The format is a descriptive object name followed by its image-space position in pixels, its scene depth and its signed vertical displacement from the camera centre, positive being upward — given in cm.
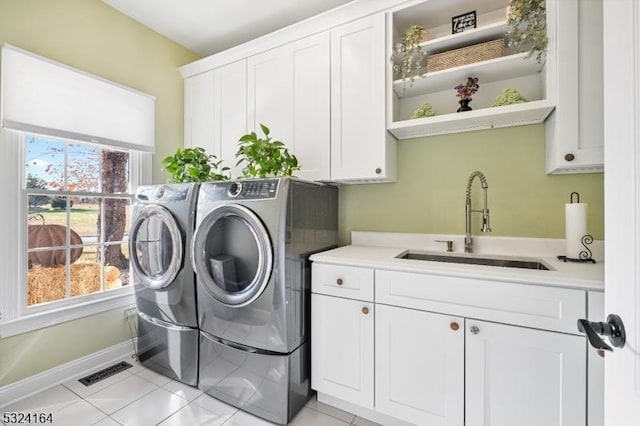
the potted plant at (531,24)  148 +99
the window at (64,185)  180 +20
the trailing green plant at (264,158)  188 +36
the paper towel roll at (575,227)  151 -8
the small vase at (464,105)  180 +67
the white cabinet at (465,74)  162 +84
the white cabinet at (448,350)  116 -66
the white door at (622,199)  59 +3
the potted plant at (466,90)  178 +75
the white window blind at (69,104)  177 +77
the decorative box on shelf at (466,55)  166 +94
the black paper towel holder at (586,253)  150 -22
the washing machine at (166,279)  192 -47
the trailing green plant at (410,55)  179 +100
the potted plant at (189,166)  220 +35
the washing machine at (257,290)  160 -46
